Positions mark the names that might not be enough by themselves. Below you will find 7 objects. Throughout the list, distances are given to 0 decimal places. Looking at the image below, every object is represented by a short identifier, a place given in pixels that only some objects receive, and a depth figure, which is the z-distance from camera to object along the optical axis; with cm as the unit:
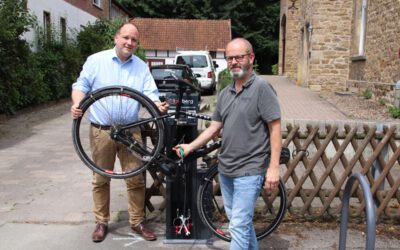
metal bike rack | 261
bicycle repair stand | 404
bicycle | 388
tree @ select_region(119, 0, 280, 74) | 5162
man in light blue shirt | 398
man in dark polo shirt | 310
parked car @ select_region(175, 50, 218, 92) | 2111
